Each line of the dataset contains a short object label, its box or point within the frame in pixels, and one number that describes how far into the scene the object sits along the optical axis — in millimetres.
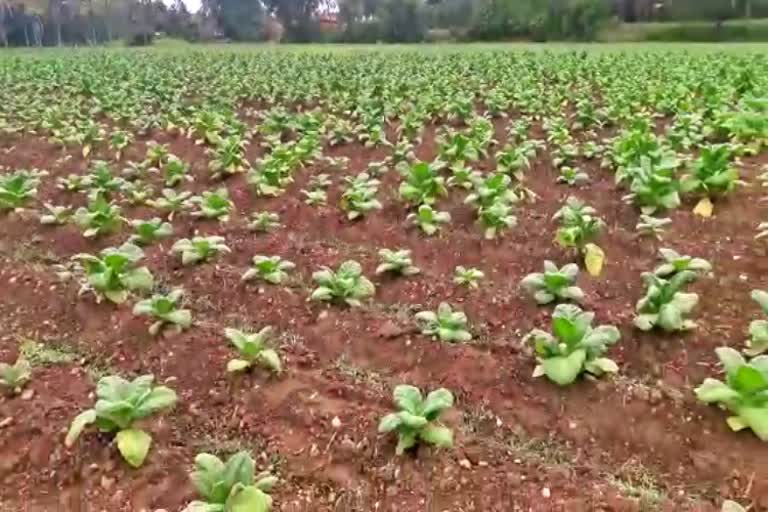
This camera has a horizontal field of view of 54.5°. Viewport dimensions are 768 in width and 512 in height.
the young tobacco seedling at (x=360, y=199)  6285
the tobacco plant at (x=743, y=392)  3096
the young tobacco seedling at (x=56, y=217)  6406
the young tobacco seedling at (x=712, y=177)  6074
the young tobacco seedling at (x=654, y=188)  5938
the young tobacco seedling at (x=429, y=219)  5855
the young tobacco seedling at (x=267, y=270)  4922
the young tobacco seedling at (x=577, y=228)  5180
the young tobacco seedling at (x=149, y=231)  5652
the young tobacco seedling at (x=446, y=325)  4059
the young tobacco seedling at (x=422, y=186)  6414
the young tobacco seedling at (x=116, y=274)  4707
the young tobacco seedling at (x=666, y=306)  3883
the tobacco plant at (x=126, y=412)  3123
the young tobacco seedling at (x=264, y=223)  6094
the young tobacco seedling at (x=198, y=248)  5293
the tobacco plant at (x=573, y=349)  3512
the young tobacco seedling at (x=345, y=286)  4609
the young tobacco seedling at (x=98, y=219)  6027
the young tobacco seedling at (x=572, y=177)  6916
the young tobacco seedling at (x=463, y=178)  6859
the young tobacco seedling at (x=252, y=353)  3744
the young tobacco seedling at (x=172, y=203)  6539
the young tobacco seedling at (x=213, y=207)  6277
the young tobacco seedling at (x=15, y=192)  6871
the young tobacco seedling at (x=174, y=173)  7734
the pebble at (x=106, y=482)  3104
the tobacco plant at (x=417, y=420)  3088
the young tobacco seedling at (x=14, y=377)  3732
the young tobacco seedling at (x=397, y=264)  4984
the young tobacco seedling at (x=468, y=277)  4836
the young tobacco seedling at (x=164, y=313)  4258
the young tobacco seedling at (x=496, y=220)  5652
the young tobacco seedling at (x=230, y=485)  2654
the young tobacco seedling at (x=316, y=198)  6668
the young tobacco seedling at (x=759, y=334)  3586
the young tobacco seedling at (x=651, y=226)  5273
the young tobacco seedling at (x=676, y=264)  4371
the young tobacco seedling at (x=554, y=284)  4289
